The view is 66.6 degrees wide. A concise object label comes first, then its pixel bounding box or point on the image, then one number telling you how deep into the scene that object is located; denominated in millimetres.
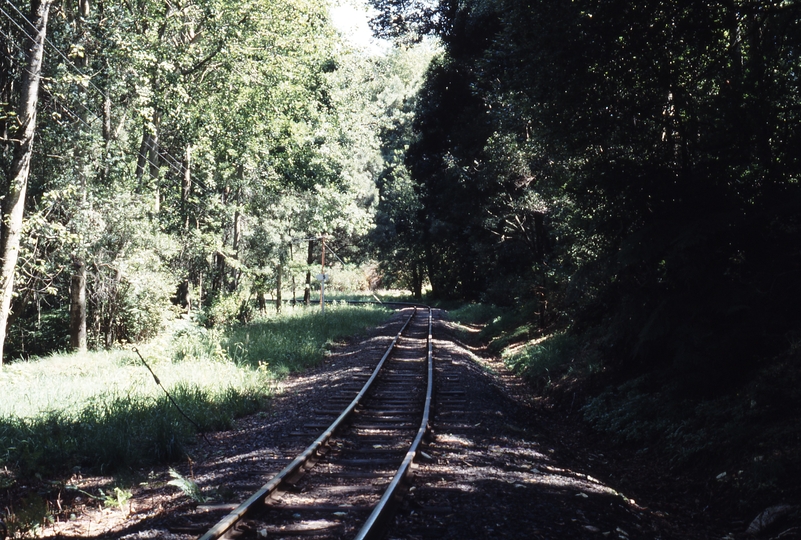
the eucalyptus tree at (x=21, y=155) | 12789
